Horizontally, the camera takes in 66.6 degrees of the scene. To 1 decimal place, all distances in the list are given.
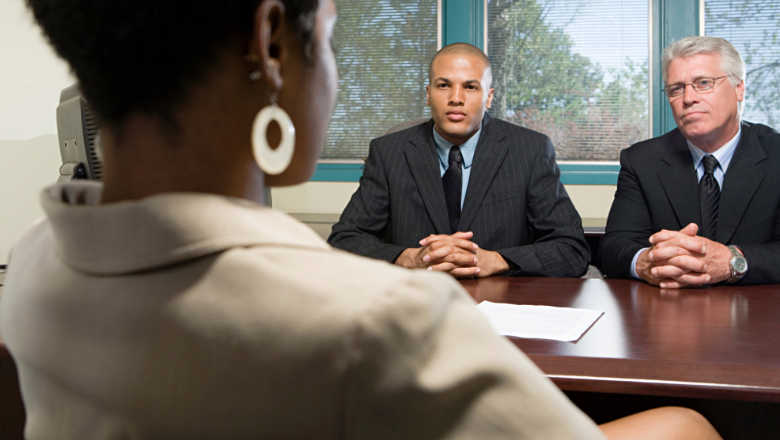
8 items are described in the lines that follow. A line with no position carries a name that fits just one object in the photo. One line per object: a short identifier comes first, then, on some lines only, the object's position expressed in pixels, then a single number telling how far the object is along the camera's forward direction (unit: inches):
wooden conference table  36.3
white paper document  45.1
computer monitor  67.7
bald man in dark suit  87.8
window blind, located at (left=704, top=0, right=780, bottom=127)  130.3
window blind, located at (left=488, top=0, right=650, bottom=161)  136.9
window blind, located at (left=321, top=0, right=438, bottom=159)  146.6
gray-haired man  78.1
